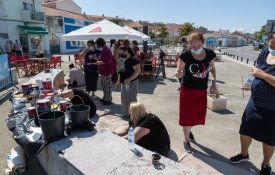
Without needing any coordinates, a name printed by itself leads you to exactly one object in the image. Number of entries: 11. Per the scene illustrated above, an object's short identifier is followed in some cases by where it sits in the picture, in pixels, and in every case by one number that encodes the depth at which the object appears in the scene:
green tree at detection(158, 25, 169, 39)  63.26
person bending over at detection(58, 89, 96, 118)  4.45
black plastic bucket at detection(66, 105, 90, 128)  3.03
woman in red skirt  3.40
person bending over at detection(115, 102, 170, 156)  3.12
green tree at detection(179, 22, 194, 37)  50.59
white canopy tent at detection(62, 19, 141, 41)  8.12
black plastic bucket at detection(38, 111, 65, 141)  2.68
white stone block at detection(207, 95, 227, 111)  6.03
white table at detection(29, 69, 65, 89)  7.01
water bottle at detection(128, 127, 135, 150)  2.66
